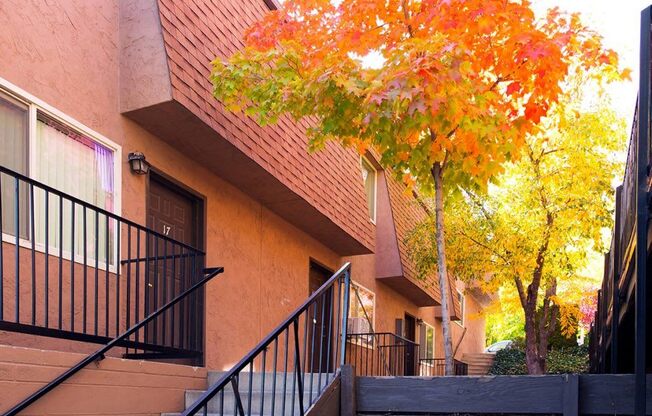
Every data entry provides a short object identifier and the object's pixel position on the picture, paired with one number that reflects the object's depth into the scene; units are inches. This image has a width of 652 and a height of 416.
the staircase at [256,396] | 221.8
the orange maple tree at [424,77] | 242.7
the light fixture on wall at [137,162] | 271.9
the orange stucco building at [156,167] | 218.2
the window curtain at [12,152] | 216.4
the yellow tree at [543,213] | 474.0
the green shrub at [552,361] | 806.5
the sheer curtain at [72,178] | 233.6
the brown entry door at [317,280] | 437.3
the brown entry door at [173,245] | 253.0
